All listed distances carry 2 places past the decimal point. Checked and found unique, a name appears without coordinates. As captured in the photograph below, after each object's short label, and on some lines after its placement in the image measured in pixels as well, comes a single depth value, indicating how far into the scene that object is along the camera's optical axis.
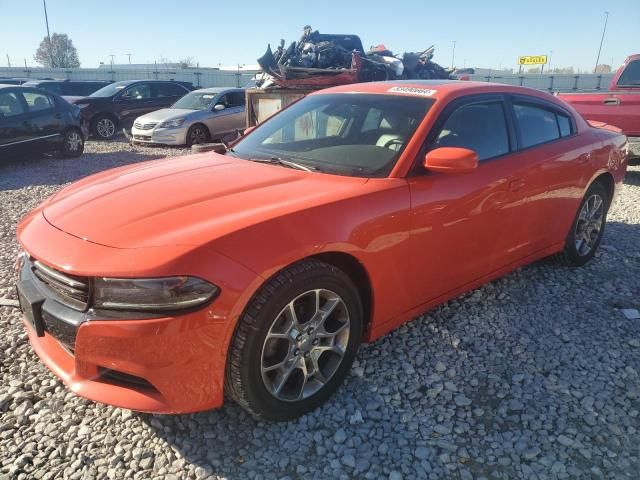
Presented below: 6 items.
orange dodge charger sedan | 2.02
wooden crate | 8.30
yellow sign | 49.09
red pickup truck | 7.55
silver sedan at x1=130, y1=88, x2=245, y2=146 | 11.33
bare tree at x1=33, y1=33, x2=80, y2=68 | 76.97
